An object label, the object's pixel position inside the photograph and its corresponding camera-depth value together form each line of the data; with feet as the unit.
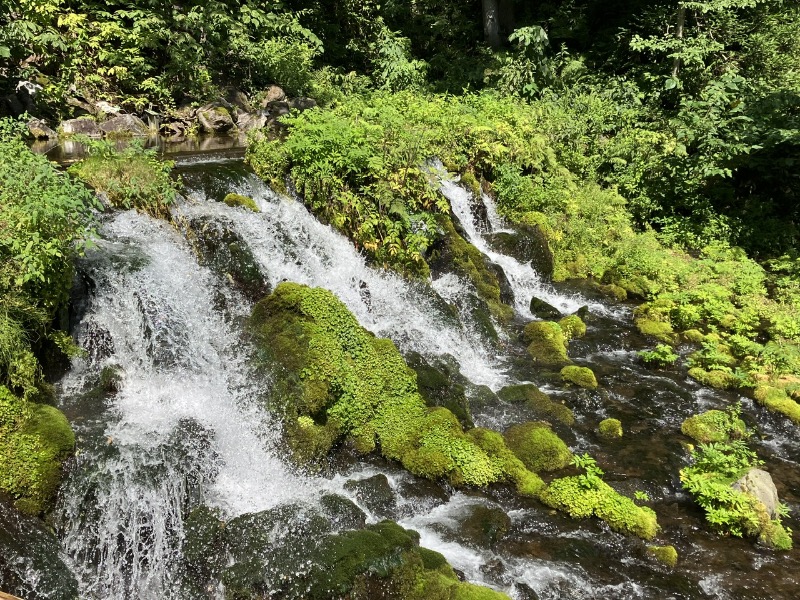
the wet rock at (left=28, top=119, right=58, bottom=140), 46.73
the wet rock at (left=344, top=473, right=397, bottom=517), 21.57
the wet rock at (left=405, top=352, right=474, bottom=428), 26.58
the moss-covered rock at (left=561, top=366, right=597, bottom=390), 31.50
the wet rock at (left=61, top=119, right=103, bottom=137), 49.68
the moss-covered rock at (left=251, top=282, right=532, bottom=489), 23.43
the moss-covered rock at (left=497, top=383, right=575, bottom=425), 28.30
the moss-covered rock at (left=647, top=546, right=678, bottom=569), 20.15
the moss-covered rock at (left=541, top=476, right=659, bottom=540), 21.49
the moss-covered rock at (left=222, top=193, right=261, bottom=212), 33.58
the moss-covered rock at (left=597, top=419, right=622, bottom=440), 27.61
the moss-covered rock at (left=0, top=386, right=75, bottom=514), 18.01
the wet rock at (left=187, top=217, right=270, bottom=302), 29.68
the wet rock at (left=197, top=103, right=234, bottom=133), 56.08
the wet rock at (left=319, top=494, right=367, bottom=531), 19.30
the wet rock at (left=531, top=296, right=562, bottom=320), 39.40
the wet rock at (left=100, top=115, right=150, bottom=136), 51.37
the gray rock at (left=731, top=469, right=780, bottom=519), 21.90
